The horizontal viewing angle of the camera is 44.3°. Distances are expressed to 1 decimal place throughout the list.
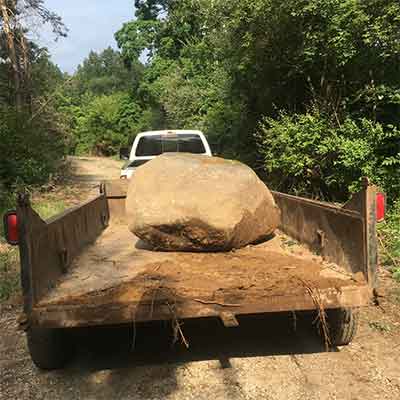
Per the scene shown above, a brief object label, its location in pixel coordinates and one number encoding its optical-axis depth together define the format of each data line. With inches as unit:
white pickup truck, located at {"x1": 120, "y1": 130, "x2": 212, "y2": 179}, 328.5
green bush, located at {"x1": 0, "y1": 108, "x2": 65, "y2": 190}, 495.0
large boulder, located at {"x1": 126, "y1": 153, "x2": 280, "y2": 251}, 162.9
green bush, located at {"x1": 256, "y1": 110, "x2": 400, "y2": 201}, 322.3
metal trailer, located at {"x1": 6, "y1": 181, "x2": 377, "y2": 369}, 118.2
